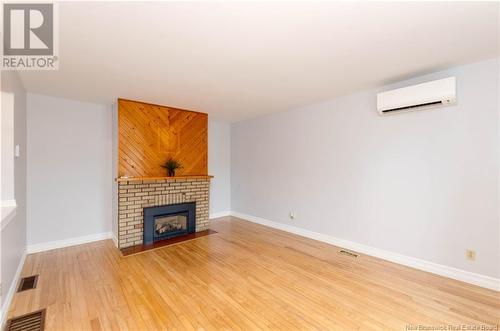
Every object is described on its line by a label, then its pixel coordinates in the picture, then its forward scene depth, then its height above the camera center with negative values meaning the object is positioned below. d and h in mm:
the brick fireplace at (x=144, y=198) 3754 -559
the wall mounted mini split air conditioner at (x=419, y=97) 2570 +796
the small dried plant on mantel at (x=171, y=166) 4305 +4
